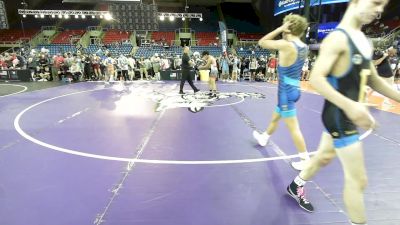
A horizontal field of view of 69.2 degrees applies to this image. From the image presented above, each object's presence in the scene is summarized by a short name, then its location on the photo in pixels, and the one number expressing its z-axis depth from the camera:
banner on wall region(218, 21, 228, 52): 21.03
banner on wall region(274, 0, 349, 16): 17.50
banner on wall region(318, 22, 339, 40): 20.34
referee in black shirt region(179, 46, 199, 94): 10.53
